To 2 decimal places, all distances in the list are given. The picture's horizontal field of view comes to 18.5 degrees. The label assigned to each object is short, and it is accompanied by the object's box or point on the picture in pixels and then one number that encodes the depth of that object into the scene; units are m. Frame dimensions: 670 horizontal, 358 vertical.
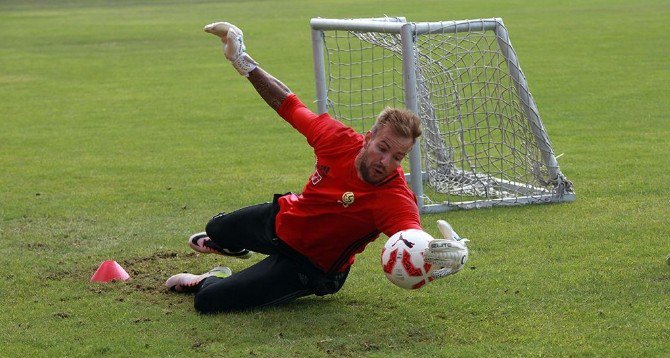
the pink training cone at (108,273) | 15.08
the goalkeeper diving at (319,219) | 12.69
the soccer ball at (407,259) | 11.99
